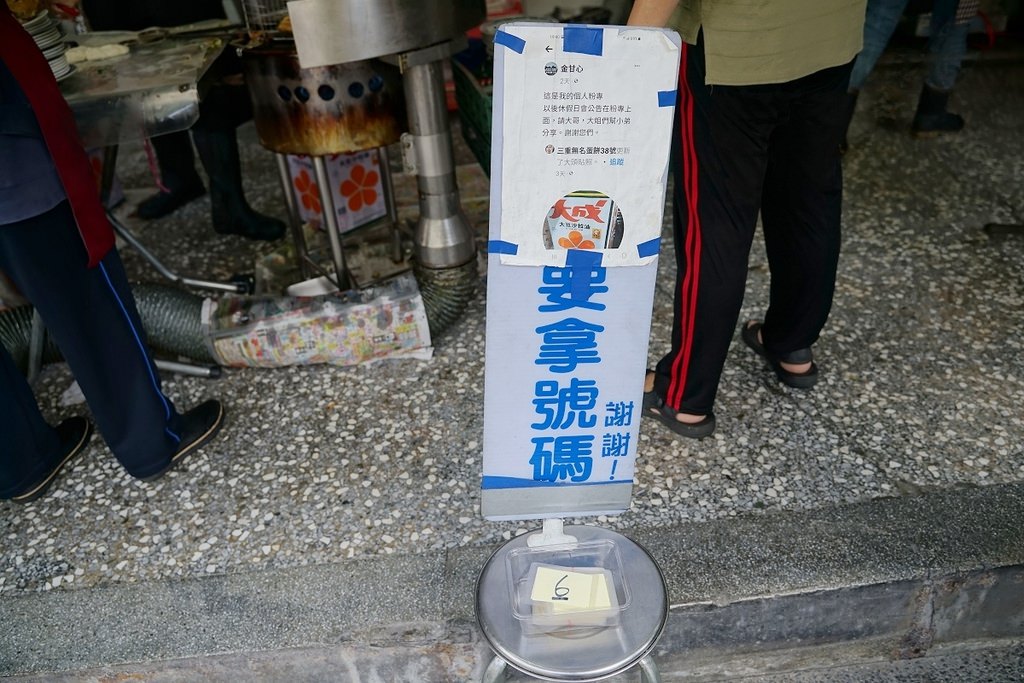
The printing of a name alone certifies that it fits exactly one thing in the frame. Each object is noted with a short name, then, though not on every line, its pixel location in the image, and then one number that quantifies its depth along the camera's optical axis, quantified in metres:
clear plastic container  1.71
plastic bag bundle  2.92
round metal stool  1.62
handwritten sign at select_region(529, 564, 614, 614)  1.72
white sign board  1.34
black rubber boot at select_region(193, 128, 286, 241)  3.75
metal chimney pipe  2.74
